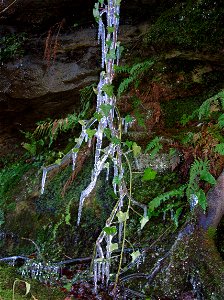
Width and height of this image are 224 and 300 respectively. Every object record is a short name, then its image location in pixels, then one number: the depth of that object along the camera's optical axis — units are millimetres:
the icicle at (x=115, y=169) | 3494
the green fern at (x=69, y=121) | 5391
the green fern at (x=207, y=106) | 3818
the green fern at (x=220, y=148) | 3477
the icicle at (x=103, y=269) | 3300
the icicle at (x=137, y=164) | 4316
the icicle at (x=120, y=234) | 3544
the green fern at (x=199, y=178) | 3326
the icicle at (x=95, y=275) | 3299
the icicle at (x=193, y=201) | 3459
